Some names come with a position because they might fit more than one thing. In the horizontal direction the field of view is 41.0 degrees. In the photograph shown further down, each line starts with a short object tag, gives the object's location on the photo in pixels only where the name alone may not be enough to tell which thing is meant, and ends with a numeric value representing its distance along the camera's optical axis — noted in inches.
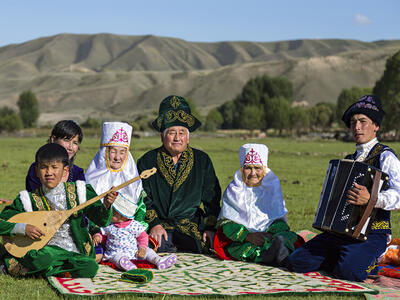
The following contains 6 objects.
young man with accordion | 237.9
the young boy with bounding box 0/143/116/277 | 231.1
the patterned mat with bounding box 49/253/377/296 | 217.3
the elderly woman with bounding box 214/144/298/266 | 275.4
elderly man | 293.9
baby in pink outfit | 260.8
